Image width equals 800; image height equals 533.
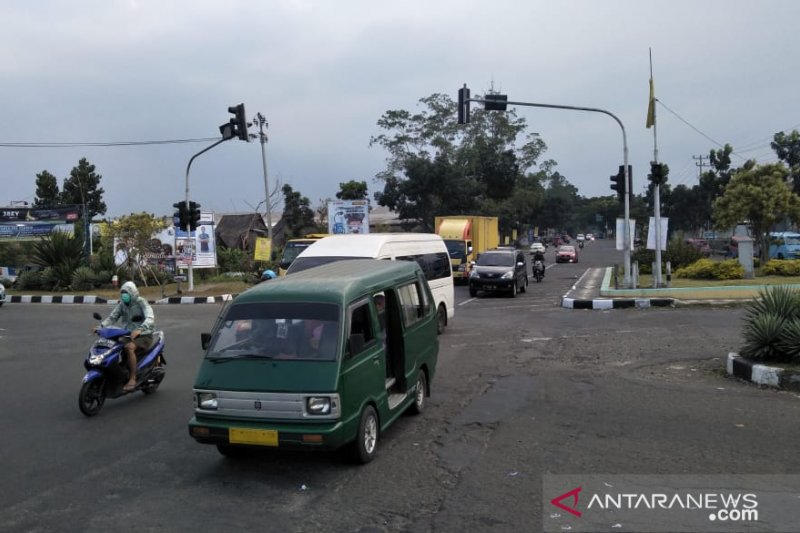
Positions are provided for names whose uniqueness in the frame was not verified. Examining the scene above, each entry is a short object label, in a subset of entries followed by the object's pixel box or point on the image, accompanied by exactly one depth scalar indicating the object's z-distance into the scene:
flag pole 20.48
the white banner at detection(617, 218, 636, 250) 21.97
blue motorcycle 7.96
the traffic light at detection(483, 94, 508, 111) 20.31
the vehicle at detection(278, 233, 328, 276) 21.78
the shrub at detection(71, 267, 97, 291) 27.72
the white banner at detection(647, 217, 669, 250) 21.18
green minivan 5.50
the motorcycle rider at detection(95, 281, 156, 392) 8.70
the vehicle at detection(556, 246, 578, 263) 50.69
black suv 22.85
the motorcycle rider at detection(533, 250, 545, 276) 31.27
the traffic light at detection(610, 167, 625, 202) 20.88
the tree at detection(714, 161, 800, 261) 27.48
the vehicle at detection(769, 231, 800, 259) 34.00
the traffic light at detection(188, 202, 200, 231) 24.20
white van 12.68
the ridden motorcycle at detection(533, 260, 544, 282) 30.66
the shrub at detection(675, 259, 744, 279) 22.83
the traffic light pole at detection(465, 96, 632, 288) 20.72
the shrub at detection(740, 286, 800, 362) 9.23
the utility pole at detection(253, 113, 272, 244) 35.91
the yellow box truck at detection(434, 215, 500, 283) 28.81
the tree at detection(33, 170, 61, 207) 54.97
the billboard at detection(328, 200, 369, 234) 37.38
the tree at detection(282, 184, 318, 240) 48.81
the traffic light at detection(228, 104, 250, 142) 20.98
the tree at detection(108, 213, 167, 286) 26.16
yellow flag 21.16
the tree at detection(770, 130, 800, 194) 47.94
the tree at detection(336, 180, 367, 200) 57.73
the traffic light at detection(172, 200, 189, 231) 24.05
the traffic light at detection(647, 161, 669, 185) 20.34
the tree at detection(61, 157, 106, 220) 55.94
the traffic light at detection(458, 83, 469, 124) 20.15
